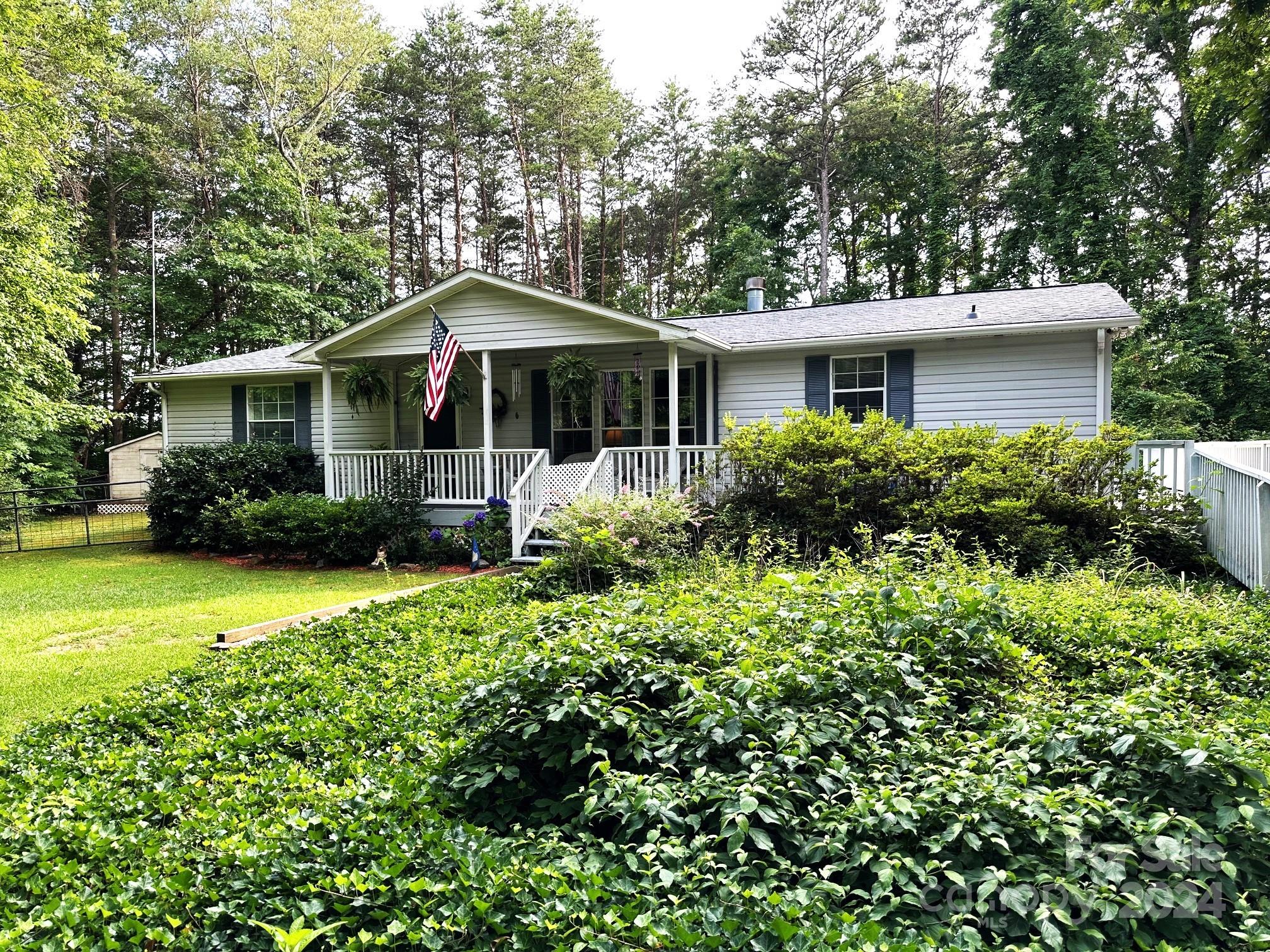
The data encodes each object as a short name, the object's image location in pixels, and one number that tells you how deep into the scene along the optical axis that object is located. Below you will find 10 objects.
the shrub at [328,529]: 10.04
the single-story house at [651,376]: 9.56
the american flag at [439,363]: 9.48
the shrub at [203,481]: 11.70
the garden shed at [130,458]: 18.30
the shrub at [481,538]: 9.71
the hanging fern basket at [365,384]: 11.29
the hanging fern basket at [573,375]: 10.35
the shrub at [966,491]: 7.32
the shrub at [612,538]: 7.00
